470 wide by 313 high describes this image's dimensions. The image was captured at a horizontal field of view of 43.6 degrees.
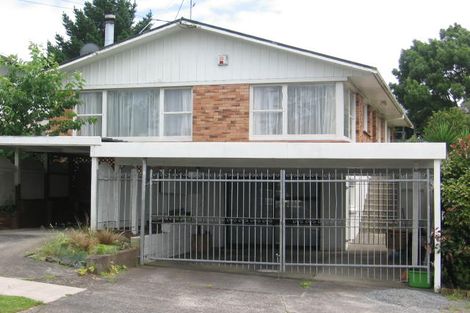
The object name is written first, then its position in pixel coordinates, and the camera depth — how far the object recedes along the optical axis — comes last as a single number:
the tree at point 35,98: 15.03
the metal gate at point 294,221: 11.34
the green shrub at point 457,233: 10.13
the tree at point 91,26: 31.94
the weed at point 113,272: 9.80
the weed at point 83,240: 10.44
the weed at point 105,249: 10.43
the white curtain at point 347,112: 14.93
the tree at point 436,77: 34.56
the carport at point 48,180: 13.10
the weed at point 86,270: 9.65
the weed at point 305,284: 10.19
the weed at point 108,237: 11.09
